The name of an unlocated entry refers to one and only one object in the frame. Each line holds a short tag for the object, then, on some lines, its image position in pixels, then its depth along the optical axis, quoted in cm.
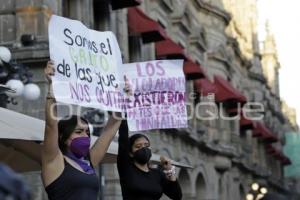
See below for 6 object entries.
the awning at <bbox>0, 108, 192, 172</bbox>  638
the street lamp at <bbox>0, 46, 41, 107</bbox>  1137
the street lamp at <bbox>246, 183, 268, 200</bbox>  2347
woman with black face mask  618
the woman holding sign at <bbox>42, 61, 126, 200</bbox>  513
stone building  1583
